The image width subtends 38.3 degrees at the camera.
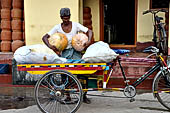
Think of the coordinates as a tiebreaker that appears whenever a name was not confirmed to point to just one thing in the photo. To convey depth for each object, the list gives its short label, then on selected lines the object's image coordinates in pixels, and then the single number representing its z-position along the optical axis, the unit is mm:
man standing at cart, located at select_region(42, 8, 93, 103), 4461
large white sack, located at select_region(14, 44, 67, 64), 3828
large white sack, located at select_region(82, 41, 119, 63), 3762
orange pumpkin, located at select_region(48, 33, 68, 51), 4199
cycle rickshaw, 3842
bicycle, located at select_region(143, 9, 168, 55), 6750
